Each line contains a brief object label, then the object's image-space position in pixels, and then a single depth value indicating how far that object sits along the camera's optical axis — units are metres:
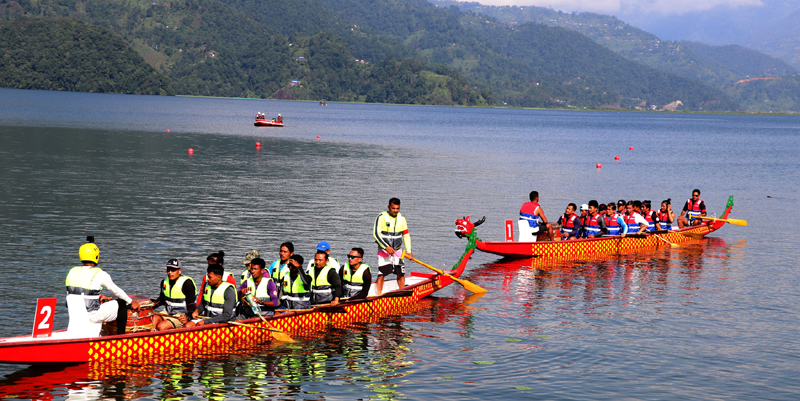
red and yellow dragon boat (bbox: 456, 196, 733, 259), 29.39
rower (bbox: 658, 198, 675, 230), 35.25
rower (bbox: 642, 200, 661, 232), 34.25
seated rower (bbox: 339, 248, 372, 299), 20.25
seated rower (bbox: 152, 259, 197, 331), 17.03
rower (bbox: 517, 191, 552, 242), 29.77
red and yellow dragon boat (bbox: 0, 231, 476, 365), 15.34
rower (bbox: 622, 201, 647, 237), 32.98
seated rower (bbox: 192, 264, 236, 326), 17.33
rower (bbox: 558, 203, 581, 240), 31.58
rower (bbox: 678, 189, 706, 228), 37.66
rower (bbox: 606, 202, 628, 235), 32.25
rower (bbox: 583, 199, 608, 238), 31.78
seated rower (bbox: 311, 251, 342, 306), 19.41
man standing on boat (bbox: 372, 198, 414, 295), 21.38
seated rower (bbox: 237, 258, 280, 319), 18.27
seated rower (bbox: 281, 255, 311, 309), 19.22
